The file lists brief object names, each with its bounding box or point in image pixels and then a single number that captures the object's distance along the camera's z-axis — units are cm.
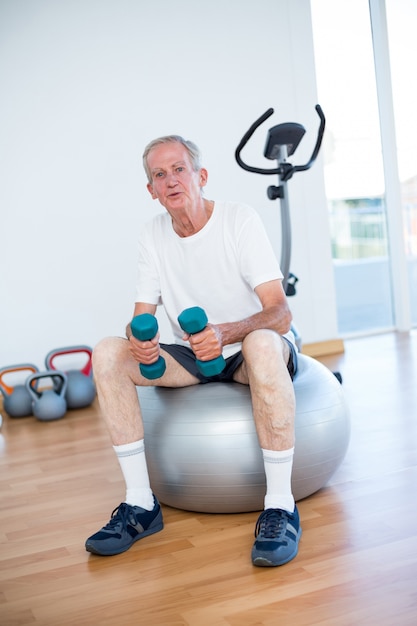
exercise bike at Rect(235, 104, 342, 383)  276
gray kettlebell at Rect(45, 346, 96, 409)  364
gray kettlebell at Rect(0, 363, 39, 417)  365
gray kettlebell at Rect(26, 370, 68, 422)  350
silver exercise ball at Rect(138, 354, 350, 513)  186
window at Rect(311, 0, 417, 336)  459
